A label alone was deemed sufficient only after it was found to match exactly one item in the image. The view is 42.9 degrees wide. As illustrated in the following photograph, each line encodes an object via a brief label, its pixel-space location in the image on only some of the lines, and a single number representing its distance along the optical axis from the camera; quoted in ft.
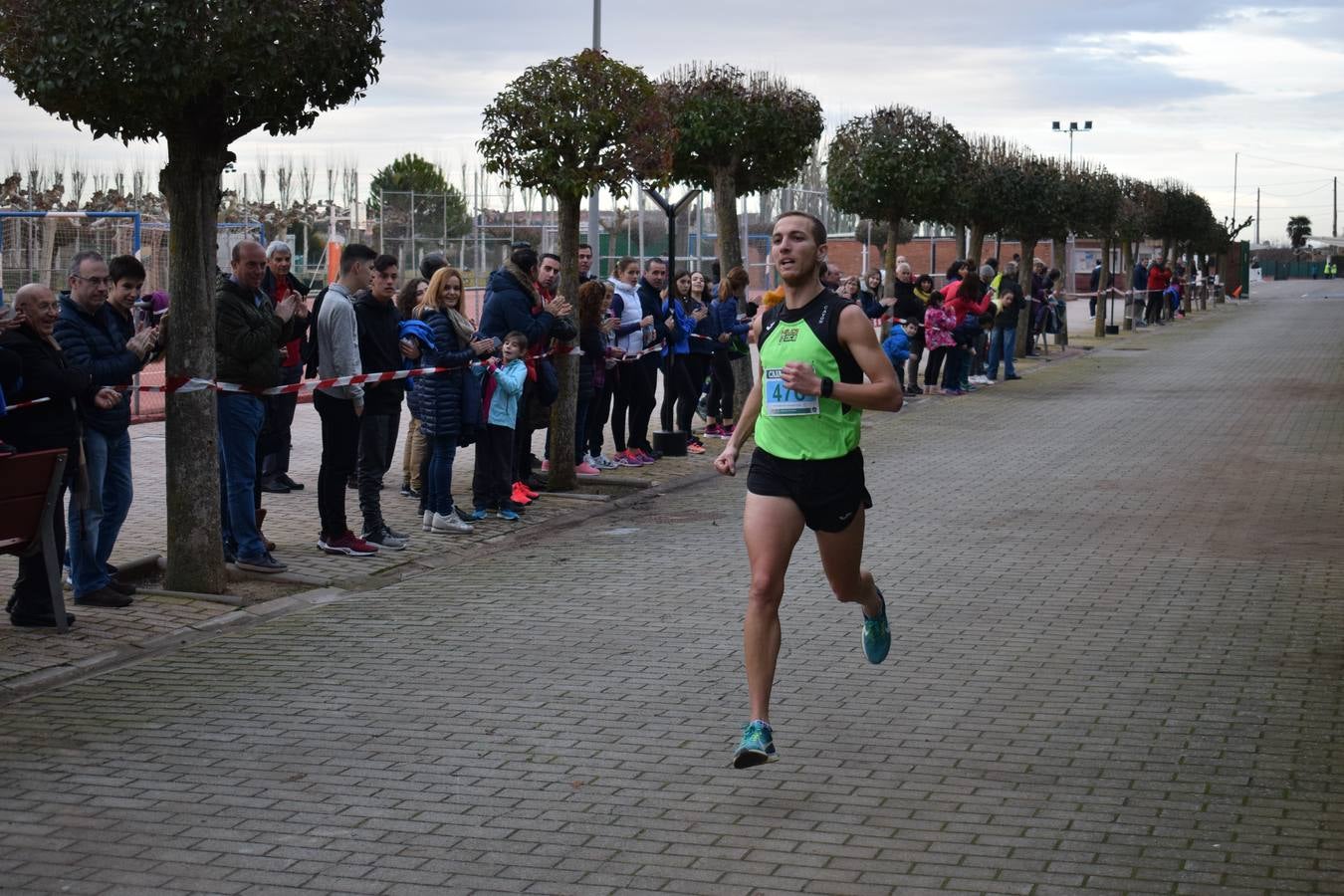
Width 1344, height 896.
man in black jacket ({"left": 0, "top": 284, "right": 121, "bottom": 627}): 28.25
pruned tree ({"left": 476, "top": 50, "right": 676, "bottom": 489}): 45.37
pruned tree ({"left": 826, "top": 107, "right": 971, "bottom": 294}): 91.91
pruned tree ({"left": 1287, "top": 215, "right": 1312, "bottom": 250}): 522.88
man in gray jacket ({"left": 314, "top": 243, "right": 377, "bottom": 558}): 35.53
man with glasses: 29.43
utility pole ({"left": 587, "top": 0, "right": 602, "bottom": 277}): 90.17
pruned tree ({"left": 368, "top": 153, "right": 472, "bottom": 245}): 135.04
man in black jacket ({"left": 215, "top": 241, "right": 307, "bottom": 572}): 32.96
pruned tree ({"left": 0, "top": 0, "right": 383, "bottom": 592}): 28.14
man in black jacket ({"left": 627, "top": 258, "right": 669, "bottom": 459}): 54.29
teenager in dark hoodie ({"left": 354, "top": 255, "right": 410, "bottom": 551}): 37.24
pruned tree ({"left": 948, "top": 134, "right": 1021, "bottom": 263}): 107.04
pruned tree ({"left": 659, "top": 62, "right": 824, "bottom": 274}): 68.13
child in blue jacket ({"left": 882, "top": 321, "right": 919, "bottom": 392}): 74.43
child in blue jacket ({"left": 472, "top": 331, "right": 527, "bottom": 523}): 41.09
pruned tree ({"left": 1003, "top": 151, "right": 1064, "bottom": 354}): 112.27
